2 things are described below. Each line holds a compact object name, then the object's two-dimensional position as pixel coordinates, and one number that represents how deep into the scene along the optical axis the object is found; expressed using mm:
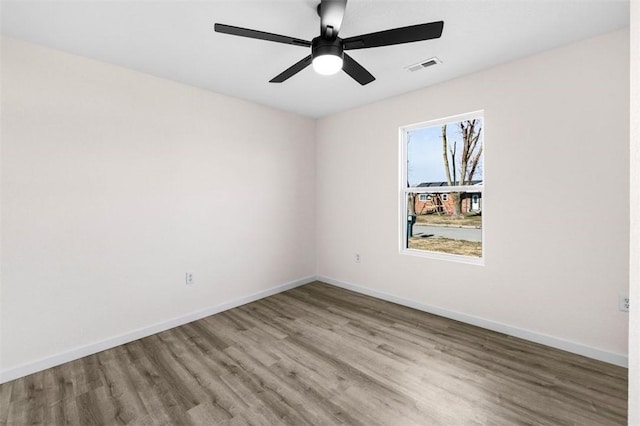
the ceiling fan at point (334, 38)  1760
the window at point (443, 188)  3221
